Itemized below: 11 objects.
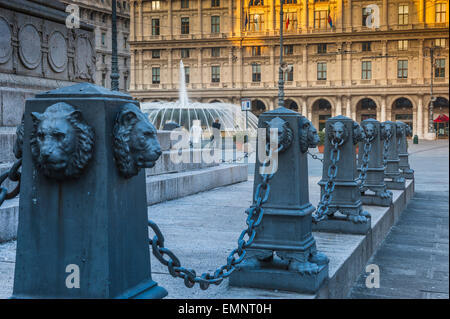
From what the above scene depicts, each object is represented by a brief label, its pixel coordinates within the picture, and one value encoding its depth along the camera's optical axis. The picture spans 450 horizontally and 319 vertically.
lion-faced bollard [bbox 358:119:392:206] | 7.63
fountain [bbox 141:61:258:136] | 41.47
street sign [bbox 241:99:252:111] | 25.18
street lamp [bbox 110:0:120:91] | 19.49
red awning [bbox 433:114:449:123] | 61.19
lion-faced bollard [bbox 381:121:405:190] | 9.72
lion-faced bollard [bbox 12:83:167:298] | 2.04
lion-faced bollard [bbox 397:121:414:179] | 11.75
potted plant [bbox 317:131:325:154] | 25.21
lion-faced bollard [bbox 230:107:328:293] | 3.70
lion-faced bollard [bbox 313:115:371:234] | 5.58
